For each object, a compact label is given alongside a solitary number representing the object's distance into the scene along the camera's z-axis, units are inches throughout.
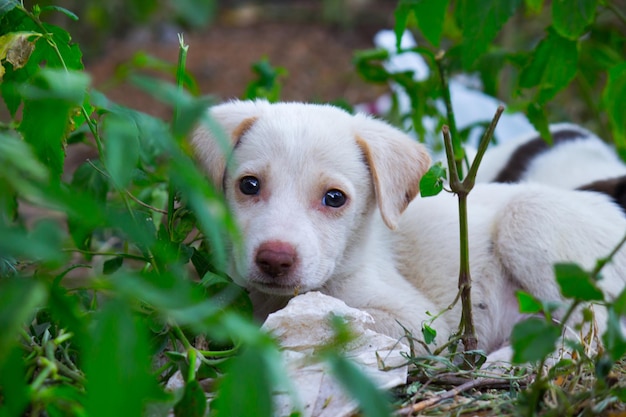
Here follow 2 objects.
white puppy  119.2
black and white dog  182.5
